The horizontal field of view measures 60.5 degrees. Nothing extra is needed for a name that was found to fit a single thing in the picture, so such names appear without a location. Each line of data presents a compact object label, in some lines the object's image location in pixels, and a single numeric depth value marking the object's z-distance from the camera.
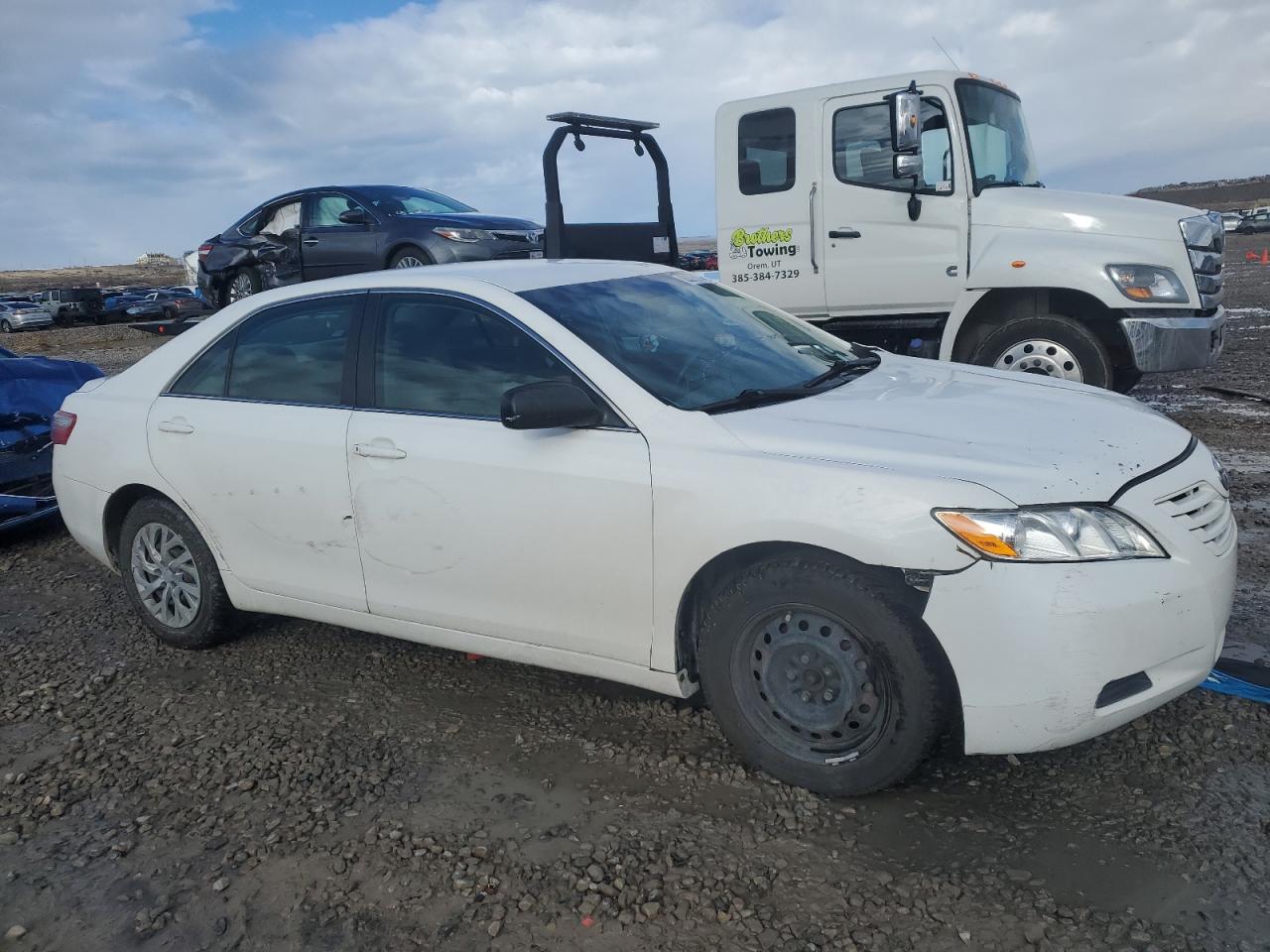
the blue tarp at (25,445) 6.75
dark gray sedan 10.57
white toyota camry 2.95
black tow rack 8.20
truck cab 7.31
